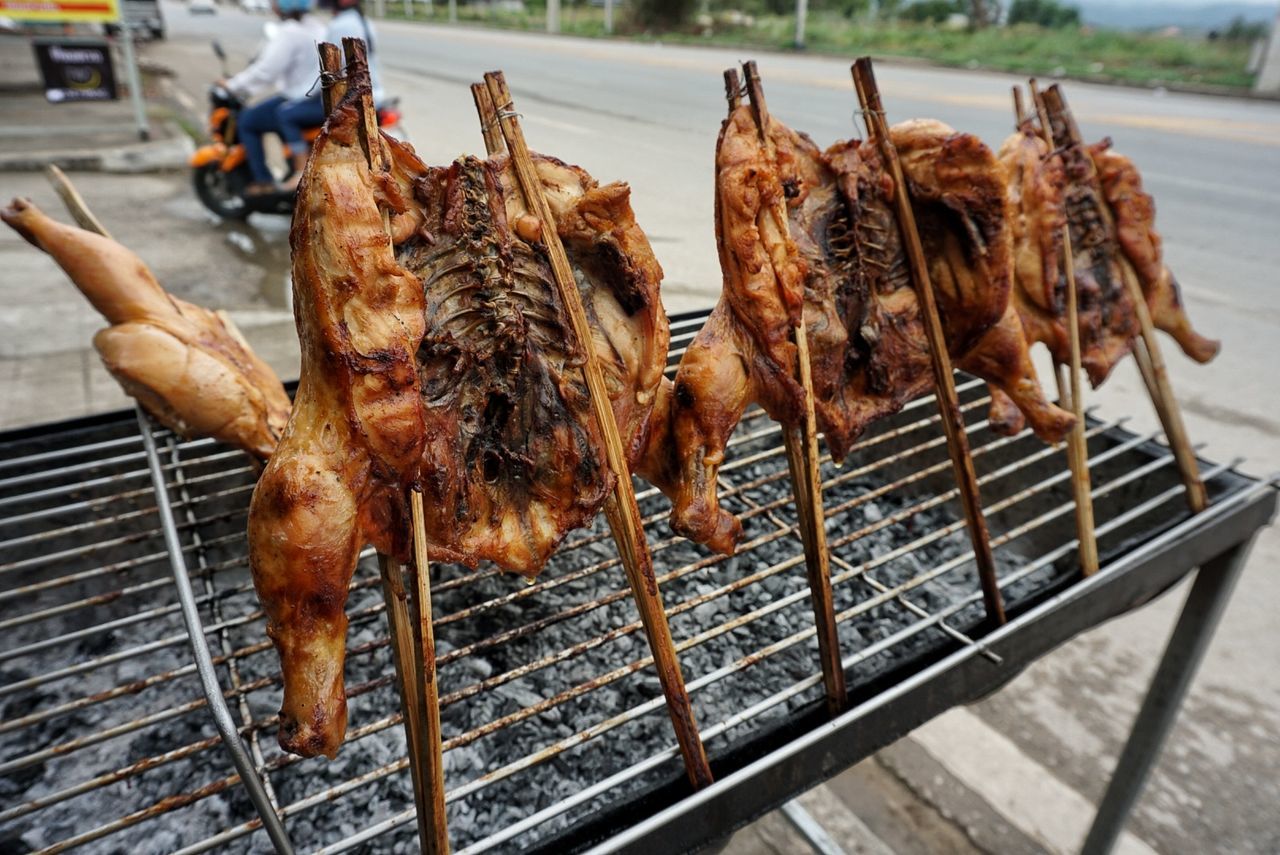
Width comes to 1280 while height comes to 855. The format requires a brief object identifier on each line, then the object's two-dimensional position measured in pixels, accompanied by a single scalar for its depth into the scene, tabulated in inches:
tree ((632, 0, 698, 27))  1267.2
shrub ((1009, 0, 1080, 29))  1423.5
